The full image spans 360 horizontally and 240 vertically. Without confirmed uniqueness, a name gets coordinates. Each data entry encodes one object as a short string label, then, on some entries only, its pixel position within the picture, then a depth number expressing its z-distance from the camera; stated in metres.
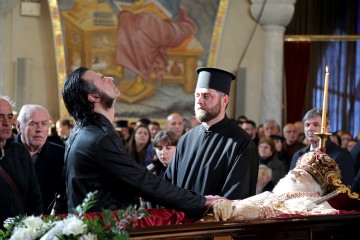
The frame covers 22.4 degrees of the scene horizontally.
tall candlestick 5.92
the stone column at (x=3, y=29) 16.83
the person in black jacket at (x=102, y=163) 4.82
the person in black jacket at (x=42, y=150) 7.03
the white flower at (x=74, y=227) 3.92
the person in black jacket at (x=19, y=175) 6.00
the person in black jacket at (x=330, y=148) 8.08
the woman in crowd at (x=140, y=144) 11.50
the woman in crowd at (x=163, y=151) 8.06
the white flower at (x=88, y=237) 3.95
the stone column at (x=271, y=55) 18.20
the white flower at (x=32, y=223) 4.09
